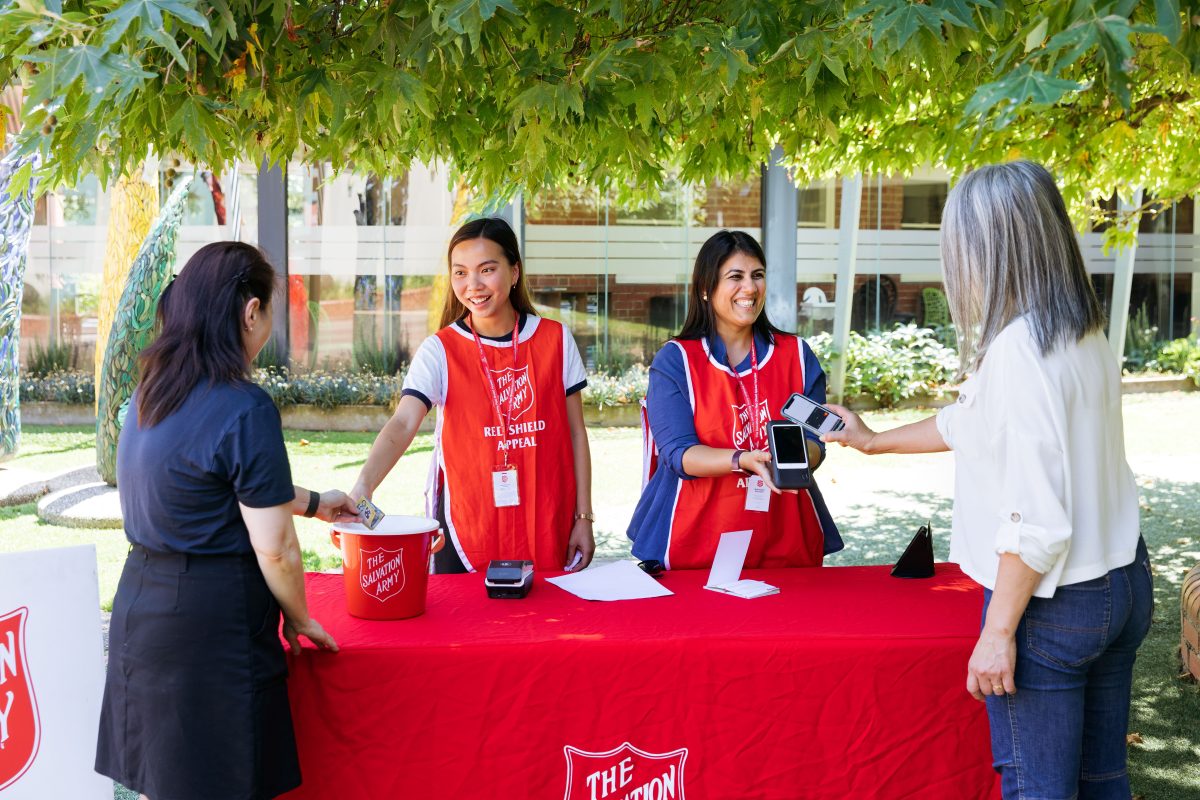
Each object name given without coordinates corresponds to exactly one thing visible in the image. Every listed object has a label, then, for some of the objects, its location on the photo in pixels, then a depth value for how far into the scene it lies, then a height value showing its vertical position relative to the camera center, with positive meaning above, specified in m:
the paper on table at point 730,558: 3.10 -0.71
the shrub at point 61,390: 13.48 -1.10
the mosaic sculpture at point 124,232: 10.87 +0.70
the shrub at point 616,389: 13.52 -0.99
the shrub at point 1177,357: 15.71 -0.55
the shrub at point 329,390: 13.20 -1.03
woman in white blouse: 2.06 -0.31
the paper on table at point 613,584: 3.00 -0.77
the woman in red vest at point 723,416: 3.36 -0.33
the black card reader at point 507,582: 2.94 -0.74
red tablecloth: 2.57 -0.96
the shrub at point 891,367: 14.09 -0.69
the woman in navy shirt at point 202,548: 2.21 -0.51
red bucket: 2.68 -0.65
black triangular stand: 3.20 -0.72
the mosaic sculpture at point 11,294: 9.94 +0.06
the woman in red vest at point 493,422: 3.45 -0.36
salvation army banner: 2.56 -0.90
